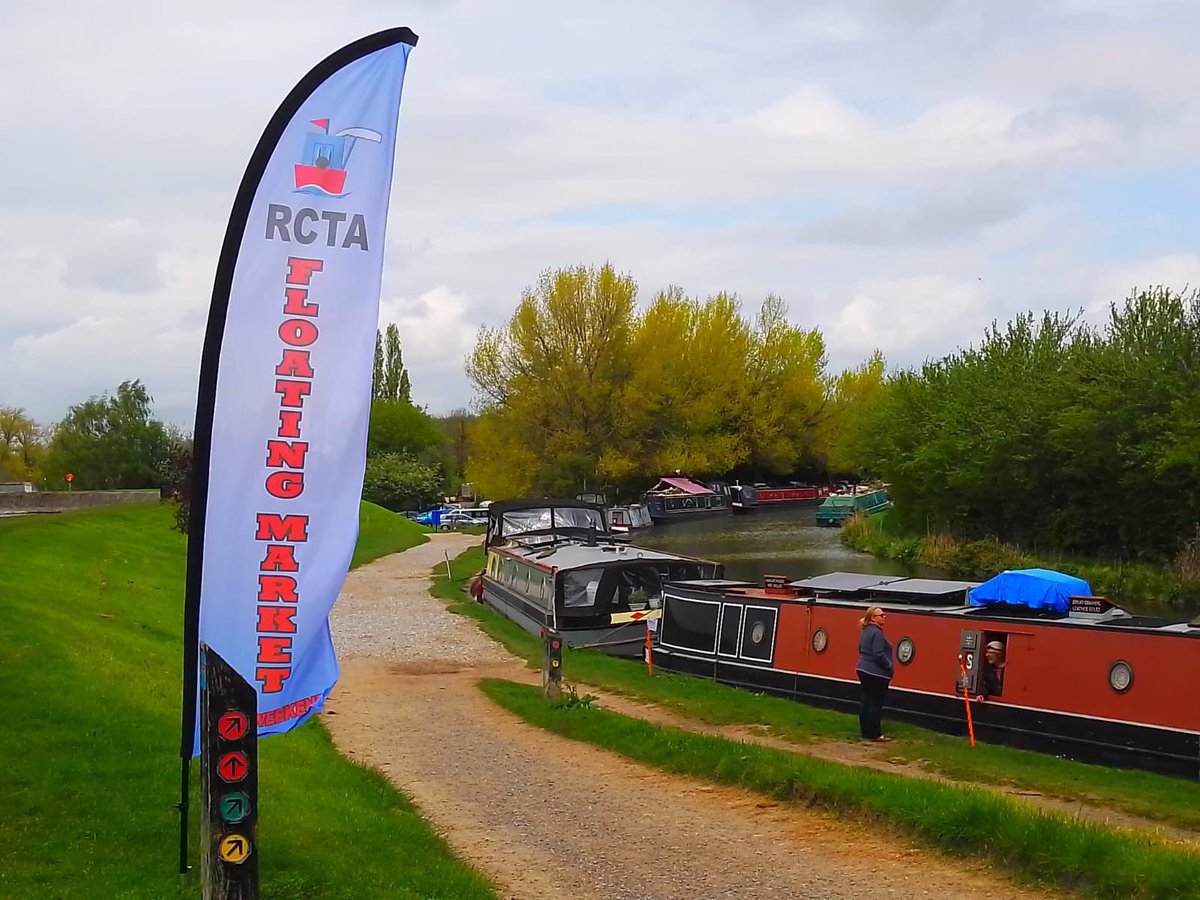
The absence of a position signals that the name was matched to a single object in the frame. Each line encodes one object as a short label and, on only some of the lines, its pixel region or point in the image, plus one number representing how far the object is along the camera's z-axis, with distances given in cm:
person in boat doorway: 1379
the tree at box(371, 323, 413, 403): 10431
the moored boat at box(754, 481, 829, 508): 7669
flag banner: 565
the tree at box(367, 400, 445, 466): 9644
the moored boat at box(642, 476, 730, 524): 6731
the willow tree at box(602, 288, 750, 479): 6544
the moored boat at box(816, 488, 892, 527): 6034
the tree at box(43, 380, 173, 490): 6556
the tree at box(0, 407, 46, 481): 8579
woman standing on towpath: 1277
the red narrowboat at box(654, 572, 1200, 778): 1216
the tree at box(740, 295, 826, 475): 7425
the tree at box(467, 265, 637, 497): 6219
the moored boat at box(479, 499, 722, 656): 2122
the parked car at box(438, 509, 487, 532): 7512
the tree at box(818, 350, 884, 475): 5825
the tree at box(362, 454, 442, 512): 8588
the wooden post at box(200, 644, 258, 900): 557
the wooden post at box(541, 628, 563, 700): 1458
